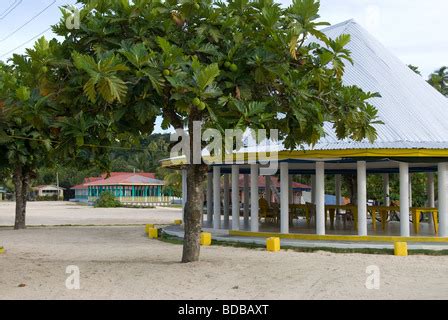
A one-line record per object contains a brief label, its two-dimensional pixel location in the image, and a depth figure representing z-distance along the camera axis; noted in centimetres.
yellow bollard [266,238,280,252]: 1633
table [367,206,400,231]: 1914
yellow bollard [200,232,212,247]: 1777
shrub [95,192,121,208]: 5934
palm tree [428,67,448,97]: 5039
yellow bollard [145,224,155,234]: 2233
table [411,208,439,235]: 1853
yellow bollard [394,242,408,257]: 1540
